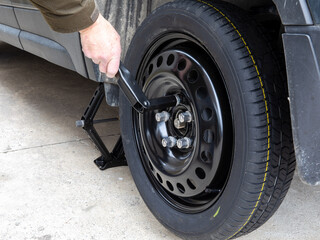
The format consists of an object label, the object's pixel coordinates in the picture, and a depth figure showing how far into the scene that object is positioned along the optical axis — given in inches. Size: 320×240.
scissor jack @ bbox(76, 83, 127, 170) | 90.5
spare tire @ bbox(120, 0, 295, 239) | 49.4
